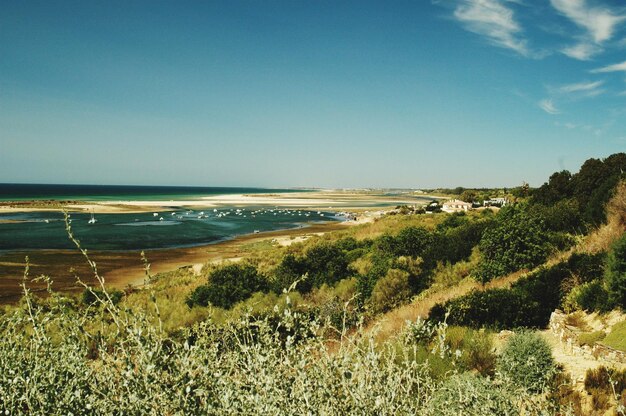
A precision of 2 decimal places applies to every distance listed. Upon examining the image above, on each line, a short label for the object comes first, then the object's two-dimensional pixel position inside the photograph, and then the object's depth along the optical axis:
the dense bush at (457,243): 21.33
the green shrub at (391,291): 16.22
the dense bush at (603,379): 7.03
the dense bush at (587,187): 21.62
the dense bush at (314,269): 19.44
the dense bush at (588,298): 10.84
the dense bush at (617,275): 10.02
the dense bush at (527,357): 7.46
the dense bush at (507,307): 11.45
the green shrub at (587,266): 12.99
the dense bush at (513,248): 17.02
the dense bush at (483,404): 3.78
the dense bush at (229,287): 17.59
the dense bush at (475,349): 8.39
